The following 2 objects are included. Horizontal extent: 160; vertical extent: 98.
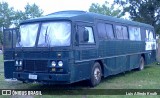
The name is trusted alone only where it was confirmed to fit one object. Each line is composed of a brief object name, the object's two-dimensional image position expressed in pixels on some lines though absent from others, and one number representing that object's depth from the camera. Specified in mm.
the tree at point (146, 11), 29391
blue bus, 10688
